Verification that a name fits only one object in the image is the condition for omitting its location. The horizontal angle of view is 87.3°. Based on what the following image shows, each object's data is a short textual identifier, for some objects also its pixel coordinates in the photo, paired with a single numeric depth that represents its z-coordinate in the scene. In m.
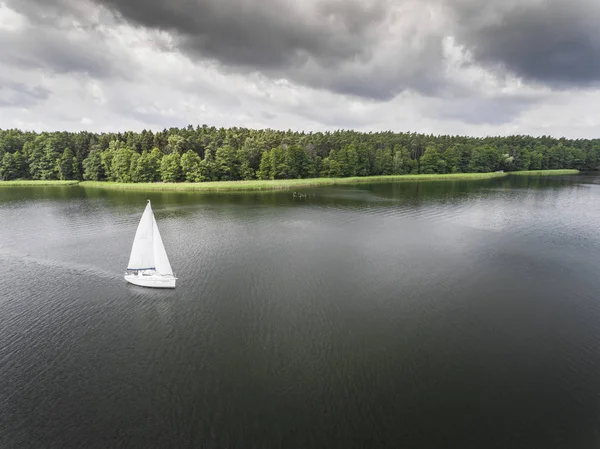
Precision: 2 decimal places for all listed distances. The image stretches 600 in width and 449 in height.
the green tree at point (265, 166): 121.88
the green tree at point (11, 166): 123.12
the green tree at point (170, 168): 111.50
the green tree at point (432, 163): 148.75
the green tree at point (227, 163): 116.62
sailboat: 29.42
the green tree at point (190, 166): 111.44
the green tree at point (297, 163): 124.31
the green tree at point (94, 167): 122.38
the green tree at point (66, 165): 124.06
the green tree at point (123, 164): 115.19
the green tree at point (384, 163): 144.00
